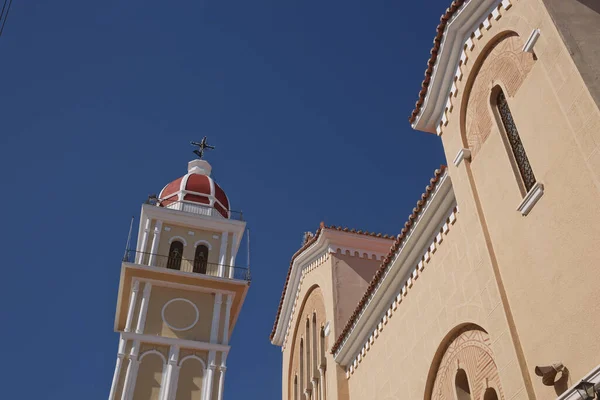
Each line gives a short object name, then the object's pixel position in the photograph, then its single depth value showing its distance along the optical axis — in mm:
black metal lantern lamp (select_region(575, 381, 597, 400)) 5078
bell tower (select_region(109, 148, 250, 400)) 19625
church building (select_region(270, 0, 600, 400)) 5734
